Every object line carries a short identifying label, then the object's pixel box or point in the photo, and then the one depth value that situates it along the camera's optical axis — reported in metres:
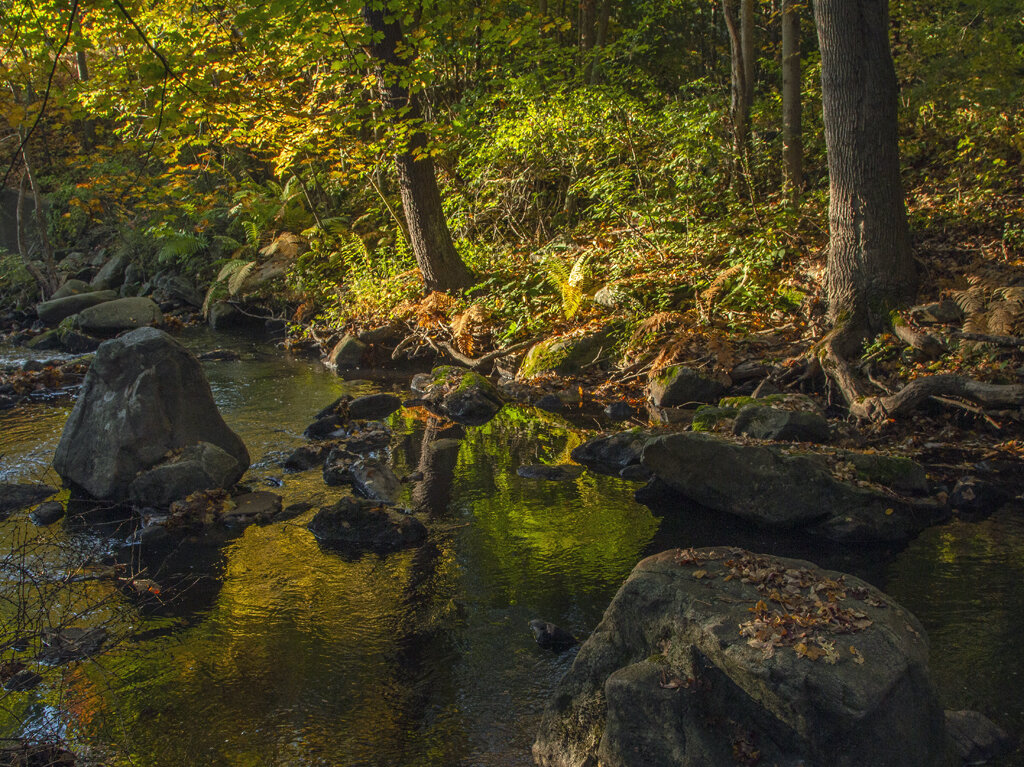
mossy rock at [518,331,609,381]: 11.80
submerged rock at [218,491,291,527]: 6.96
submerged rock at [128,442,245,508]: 7.22
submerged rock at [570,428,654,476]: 8.20
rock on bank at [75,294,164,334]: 17.33
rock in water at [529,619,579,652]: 4.89
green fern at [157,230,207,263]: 19.86
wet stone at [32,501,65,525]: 7.04
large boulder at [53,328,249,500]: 7.48
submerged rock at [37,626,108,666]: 4.64
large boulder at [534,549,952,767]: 3.11
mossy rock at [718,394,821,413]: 8.40
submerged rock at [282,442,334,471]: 8.42
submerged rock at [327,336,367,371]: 14.52
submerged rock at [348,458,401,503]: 7.58
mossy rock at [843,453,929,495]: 6.64
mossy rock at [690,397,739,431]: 8.45
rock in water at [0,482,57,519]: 7.36
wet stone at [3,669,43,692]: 4.46
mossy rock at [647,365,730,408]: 9.86
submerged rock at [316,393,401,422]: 10.39
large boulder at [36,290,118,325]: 18.64
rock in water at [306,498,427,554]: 6.48
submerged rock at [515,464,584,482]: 8.05
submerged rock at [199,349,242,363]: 15.06
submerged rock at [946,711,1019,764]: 3.64
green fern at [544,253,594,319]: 12.46
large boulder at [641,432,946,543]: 6.25
